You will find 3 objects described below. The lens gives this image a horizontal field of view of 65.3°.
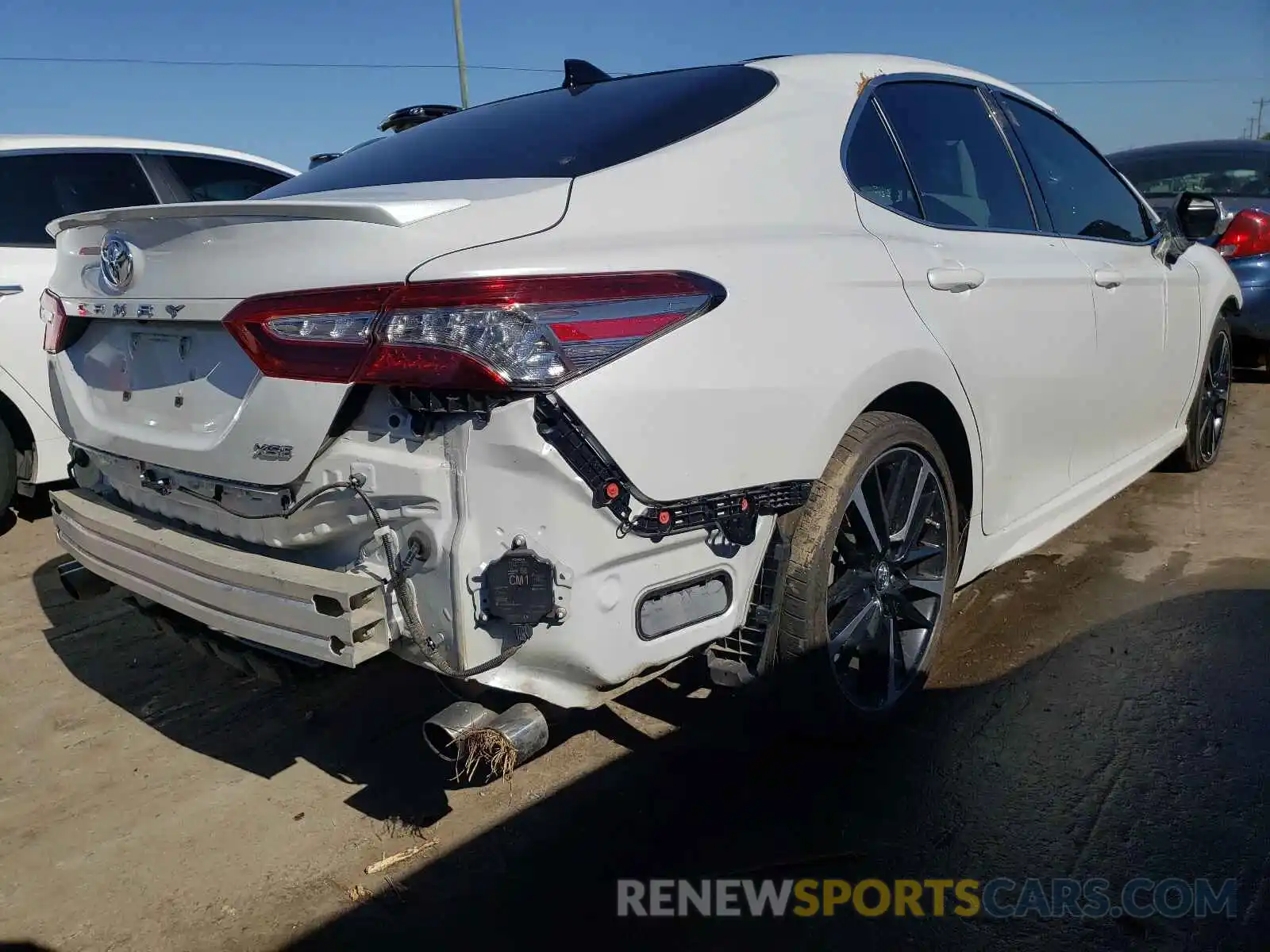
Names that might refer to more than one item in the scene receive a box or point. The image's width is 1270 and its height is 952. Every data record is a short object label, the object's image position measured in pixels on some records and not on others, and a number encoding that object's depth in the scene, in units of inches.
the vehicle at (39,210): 175.0
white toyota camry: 70.6
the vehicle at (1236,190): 247.9
